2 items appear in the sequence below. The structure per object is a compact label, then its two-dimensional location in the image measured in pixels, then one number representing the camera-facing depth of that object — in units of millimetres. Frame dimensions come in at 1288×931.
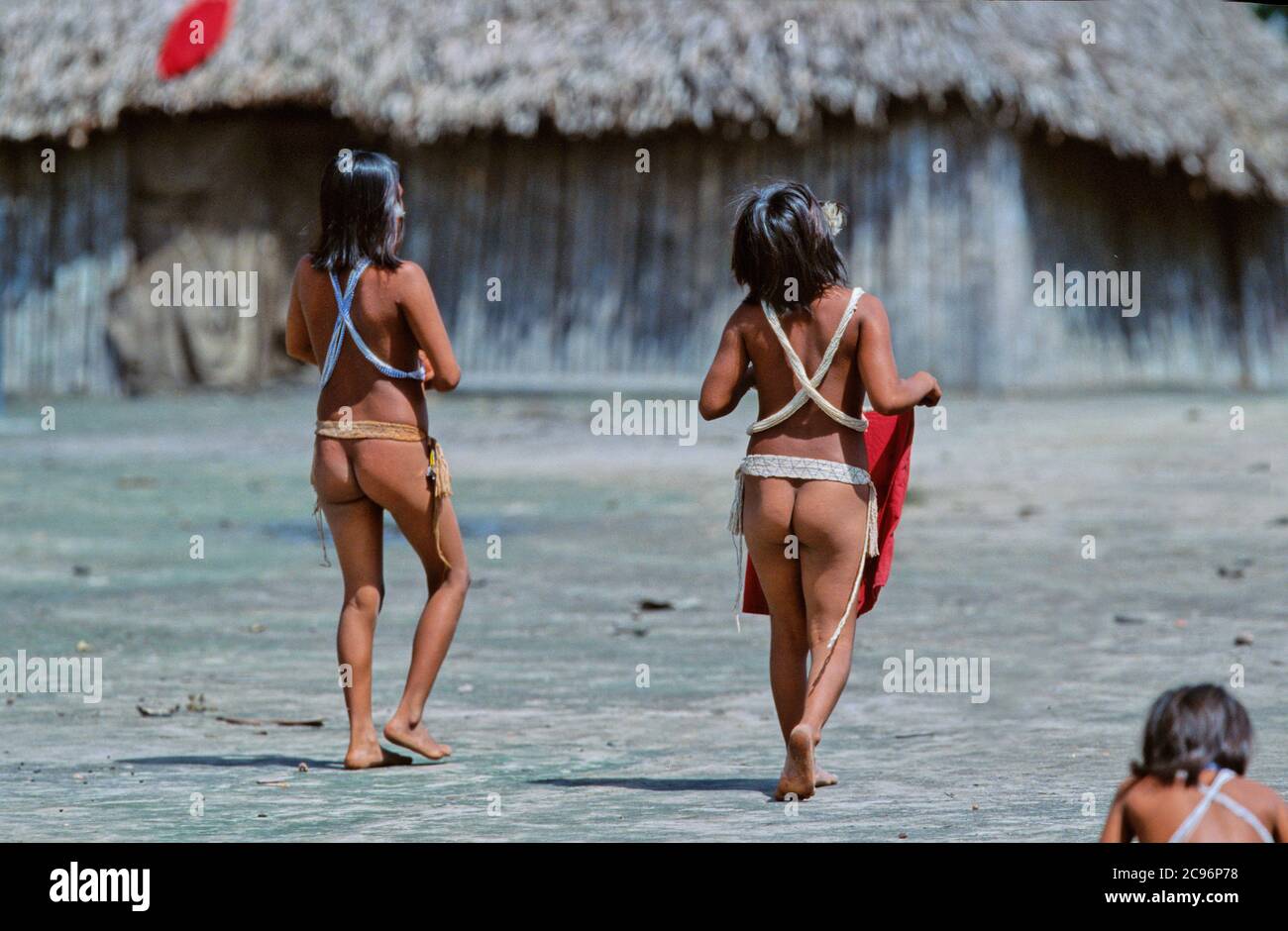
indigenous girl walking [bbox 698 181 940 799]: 10156
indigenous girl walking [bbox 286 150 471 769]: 11039
